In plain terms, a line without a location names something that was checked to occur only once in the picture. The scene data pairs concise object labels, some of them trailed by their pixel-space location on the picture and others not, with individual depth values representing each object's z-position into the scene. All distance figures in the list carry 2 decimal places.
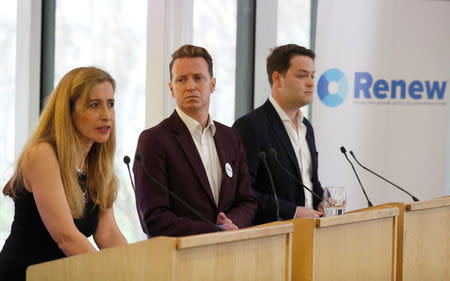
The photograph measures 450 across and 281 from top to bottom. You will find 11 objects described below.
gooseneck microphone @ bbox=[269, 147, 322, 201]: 6.04
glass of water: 5.74
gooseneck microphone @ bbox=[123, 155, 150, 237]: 5.61
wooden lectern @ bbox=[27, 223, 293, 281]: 3.48
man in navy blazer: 7.20
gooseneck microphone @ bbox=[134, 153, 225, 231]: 4.99
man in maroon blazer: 5.89
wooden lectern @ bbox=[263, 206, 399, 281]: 4.48
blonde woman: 4.71
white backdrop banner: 10.02
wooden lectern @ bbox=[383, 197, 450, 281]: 5.43
